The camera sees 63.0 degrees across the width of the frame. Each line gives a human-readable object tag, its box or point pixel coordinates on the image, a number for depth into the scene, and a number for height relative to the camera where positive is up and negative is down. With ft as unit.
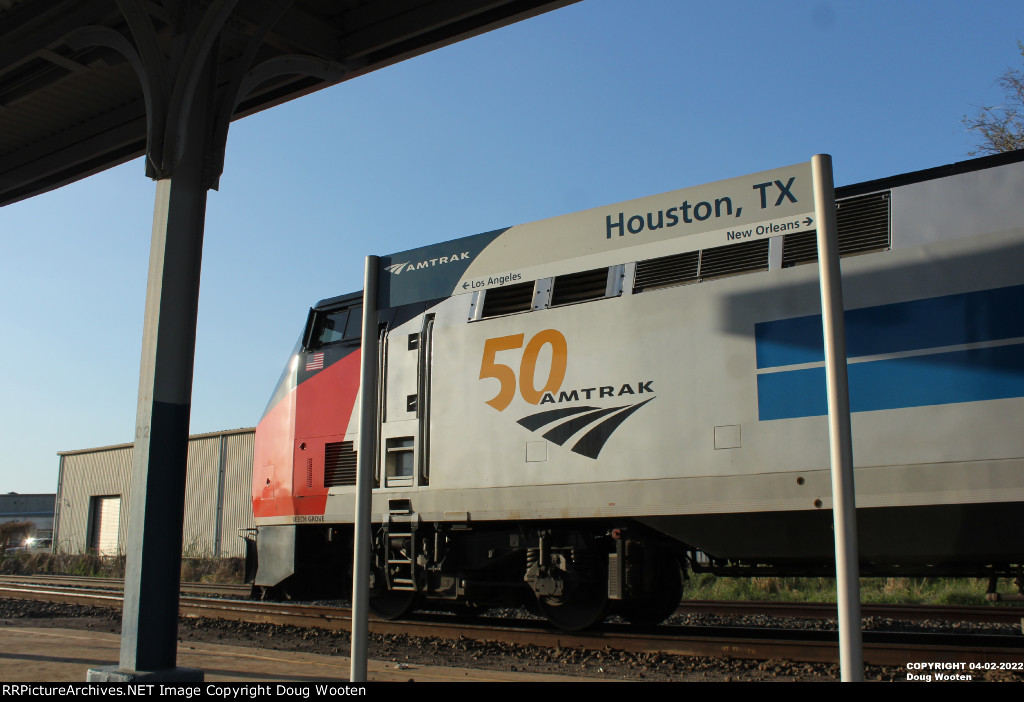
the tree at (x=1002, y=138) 64.08 +28.93
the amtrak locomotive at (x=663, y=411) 18.76 +2.83
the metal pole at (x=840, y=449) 9.42 +0.77
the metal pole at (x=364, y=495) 13.07 +0.30
